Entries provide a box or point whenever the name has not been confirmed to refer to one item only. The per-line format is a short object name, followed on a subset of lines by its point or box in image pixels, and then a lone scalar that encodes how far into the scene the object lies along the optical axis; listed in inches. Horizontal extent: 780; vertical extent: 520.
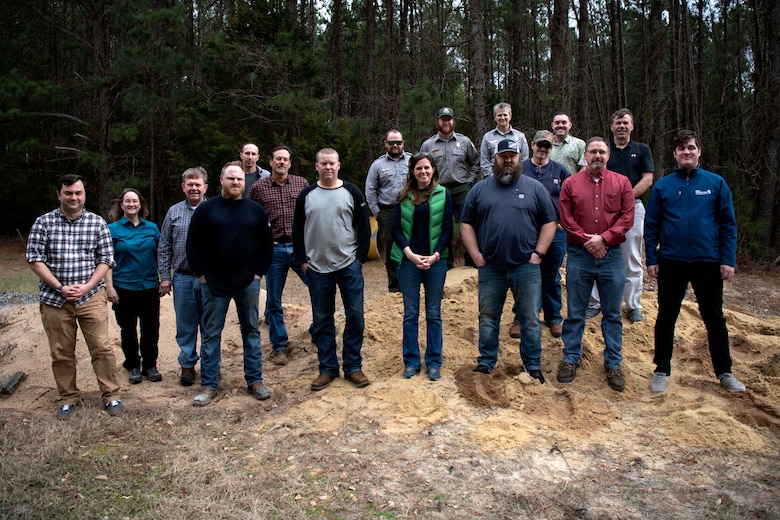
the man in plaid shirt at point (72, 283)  181.0
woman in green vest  194.9
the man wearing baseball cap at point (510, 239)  186.7
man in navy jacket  180.7
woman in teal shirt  212.4
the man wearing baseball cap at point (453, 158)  259.4
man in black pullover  189.8
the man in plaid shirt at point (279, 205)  226.5
